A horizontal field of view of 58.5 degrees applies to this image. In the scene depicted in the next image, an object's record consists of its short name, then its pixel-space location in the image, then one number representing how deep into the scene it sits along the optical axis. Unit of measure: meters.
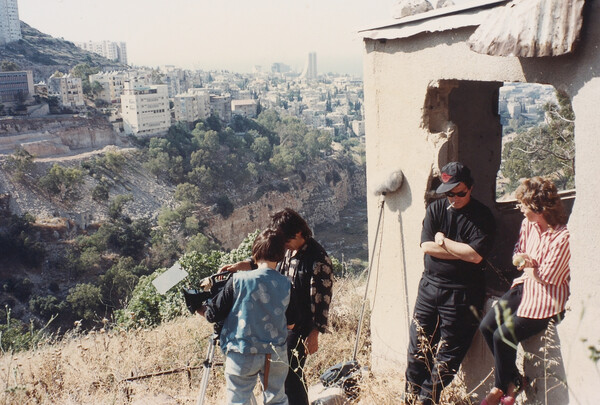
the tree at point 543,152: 8.55
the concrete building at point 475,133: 2.01
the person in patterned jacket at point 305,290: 2.49
